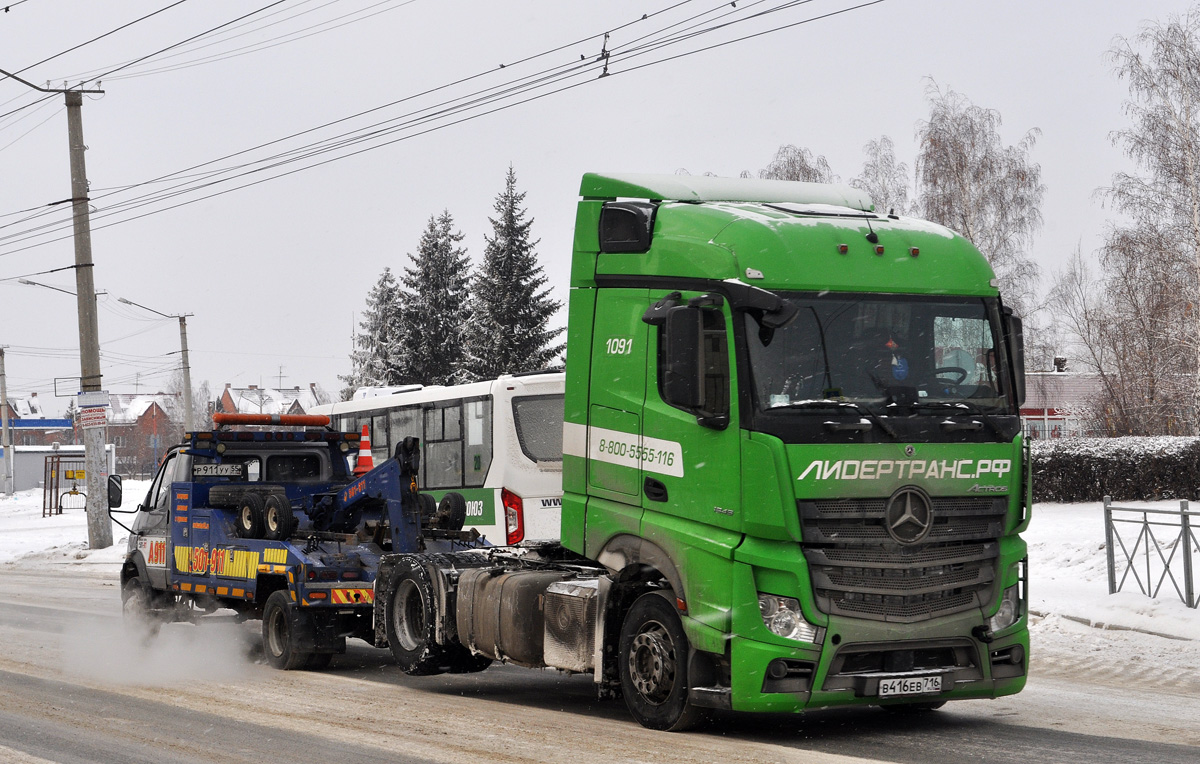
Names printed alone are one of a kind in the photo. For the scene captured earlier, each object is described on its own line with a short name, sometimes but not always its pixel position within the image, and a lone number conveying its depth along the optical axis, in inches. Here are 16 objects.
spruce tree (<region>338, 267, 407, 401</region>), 2292.1
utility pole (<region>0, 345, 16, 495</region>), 2397.9
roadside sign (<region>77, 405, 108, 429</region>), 1096.2
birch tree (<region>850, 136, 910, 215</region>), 1732.3
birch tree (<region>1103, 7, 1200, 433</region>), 1301.7
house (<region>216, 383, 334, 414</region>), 5066.4
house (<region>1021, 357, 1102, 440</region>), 1863.8
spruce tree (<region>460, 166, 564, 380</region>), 1932.8
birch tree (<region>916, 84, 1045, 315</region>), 1610.5
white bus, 768.3
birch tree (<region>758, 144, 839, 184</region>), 1822.1
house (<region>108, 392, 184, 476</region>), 5374.0
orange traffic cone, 548.7
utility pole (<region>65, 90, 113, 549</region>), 1103.0
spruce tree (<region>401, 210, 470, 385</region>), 2281.0
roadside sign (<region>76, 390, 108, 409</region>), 1095.6
